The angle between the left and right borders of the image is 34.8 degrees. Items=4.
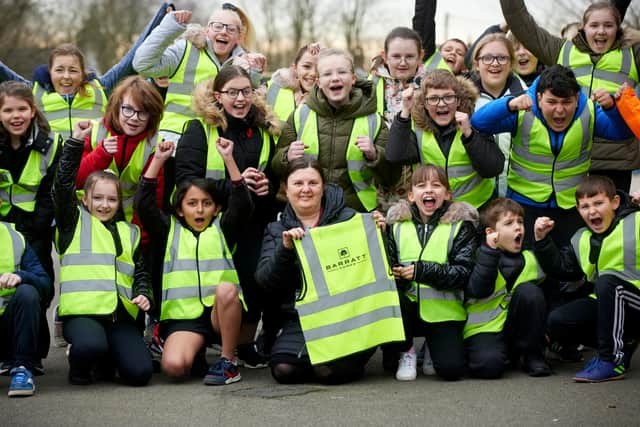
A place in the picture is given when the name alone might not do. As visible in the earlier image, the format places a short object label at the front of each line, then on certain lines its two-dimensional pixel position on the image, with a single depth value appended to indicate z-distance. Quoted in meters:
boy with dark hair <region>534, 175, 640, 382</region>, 6.79
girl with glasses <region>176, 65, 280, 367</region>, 7.61
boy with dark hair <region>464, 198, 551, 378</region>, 6.93
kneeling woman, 6.83
